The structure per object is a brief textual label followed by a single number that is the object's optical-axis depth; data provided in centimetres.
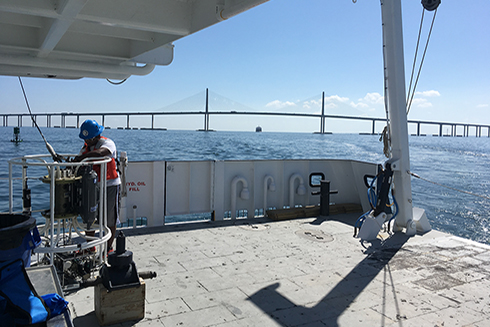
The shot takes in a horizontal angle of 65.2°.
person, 355
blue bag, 183
